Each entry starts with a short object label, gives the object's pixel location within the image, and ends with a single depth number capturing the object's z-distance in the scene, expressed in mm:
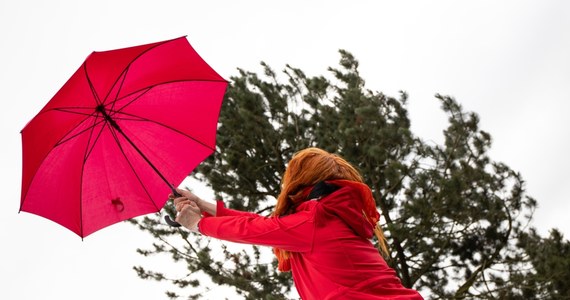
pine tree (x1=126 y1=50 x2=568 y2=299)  7336
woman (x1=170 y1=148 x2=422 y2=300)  2361
